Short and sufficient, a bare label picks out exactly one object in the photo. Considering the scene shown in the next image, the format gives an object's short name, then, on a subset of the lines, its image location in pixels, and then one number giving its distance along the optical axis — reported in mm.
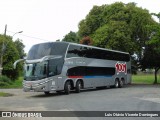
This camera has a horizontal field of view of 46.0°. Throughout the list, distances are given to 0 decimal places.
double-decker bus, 13183
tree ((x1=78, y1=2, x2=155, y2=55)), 22349
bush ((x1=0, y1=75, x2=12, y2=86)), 21310
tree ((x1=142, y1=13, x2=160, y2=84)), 21089
